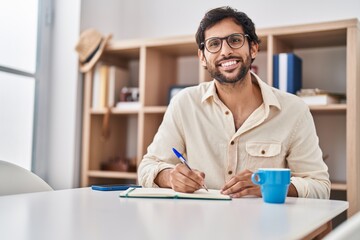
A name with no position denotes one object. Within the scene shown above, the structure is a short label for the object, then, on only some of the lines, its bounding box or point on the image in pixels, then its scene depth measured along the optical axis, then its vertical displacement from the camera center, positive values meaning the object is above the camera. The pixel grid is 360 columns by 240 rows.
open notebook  1.29 -0.15
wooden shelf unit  2.39 +0.37
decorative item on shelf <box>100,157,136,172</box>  3.09 -0.18
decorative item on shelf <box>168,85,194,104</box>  2.96 +0.33
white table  0.81 -0.16
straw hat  3.04 +0.61
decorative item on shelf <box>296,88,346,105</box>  2.48 +0.25
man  1.76 +0.07
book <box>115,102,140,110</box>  3.01 +0.22
